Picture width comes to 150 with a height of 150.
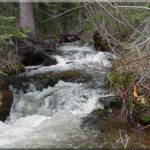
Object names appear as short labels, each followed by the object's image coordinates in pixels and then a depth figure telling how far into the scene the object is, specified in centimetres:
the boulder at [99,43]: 1480
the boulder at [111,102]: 845
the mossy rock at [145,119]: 748
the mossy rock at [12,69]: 1120
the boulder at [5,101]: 877
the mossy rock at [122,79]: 807
